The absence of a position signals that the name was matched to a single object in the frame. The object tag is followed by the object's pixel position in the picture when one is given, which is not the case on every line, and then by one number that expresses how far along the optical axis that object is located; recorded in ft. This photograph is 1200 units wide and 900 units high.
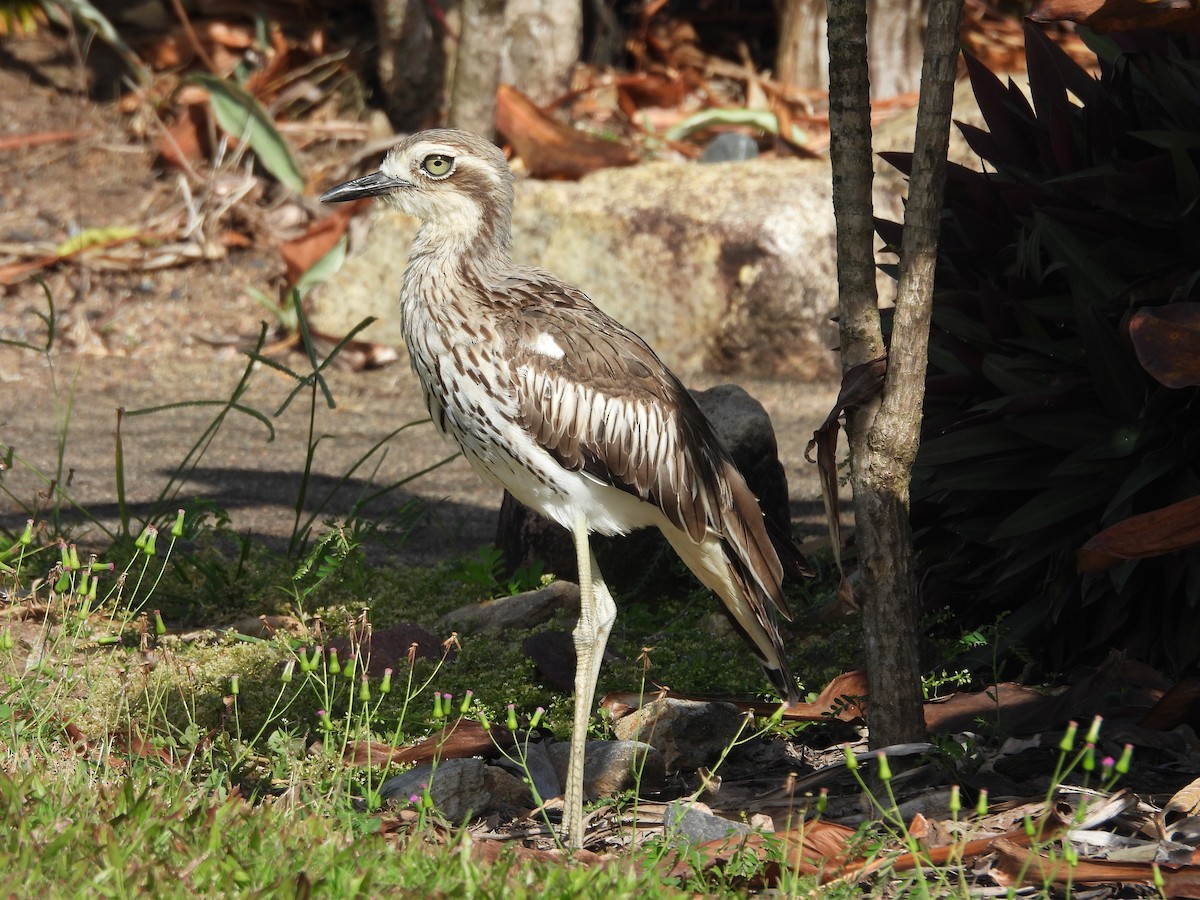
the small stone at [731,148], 68.28
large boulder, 58.80
